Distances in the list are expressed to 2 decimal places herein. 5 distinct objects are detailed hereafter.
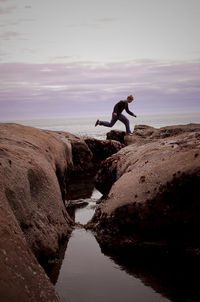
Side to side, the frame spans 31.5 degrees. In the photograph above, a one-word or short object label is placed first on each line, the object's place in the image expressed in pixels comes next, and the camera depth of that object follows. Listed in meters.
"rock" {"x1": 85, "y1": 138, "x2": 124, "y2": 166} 12.85
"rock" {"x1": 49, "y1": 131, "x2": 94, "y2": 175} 11.09
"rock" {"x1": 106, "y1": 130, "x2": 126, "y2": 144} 15.73
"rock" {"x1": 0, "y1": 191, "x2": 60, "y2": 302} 2.26
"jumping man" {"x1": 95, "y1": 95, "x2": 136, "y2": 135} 13.20
